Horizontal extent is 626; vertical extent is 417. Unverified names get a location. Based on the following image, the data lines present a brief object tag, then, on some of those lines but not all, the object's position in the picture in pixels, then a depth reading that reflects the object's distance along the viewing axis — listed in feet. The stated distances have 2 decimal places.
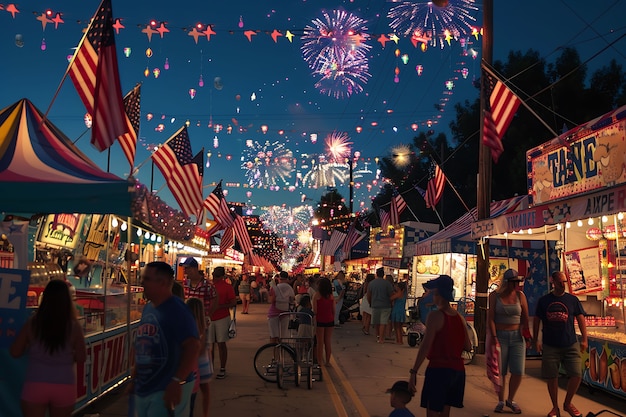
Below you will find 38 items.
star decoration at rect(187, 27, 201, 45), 51.96
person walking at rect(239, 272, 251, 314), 96.37
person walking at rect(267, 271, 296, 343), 40.68
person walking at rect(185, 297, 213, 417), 21.84
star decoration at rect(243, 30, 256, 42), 53.31
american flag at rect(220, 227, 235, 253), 122.31
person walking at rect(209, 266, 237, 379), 36.19
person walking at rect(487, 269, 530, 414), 28.94
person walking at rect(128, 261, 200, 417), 14.62
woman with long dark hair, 16.71
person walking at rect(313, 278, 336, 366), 40.52
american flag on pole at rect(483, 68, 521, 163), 42.52
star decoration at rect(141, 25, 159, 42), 51.47
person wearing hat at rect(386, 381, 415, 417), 16.15
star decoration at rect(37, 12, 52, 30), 49.03
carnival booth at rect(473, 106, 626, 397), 31.14
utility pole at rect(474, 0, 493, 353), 46.78
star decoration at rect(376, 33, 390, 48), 54.85
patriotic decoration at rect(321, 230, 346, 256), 152.15
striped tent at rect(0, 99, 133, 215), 23.59
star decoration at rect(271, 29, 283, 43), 53.79
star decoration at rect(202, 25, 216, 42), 52.19
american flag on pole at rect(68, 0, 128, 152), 29.09
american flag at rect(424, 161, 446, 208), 77.71
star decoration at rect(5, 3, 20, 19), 48.44
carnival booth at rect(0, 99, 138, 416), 21.95
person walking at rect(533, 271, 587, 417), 27.61
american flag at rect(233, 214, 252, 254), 112.37
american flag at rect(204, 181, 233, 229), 91.48
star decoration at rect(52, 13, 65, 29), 49.47
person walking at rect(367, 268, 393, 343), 58.39
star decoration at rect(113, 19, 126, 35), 50.85
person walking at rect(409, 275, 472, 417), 19.27
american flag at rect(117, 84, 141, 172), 42.37
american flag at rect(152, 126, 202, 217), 54.29
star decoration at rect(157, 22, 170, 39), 51.85
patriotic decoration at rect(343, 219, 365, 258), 133.28
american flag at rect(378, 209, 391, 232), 108.01
